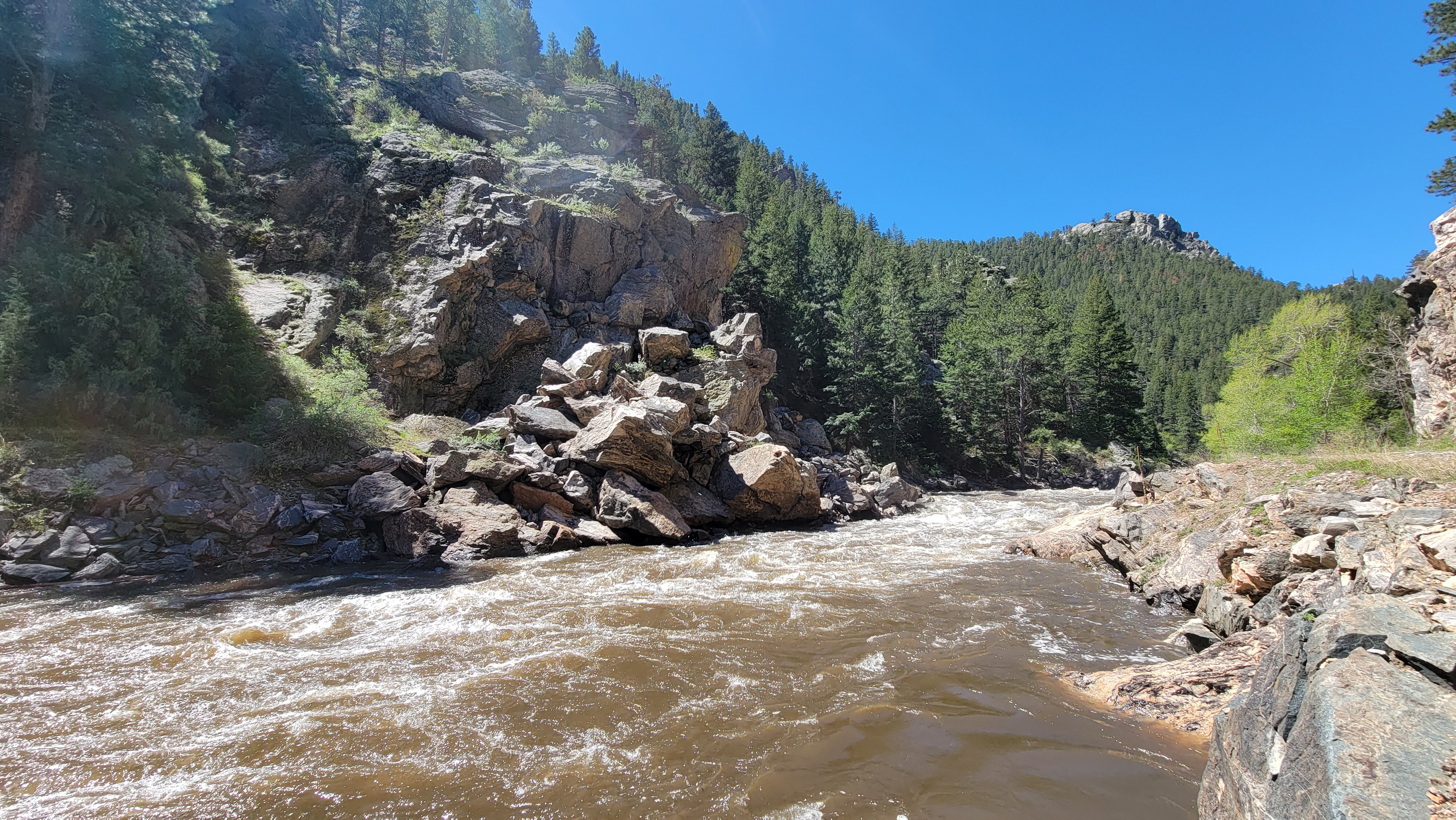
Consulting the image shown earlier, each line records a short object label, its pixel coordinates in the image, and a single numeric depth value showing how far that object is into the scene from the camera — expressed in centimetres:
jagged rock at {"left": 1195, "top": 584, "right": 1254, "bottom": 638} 724
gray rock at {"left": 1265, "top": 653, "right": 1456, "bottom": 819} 259
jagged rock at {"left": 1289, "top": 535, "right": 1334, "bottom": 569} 695
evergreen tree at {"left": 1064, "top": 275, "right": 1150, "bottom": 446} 3959
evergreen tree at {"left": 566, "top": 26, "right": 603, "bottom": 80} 5306
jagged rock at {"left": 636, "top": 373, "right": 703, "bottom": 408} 2034
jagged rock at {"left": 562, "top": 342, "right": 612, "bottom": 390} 2150
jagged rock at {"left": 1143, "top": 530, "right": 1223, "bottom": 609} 909
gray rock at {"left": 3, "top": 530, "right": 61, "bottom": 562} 964
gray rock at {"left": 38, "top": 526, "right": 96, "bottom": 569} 984
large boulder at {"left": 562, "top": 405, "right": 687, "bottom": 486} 1612
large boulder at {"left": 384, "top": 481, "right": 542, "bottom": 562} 1289
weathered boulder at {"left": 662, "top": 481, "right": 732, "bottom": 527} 1708
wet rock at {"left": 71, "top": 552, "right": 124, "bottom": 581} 995
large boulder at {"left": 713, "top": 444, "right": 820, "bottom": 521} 1806
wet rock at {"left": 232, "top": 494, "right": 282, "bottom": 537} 1180
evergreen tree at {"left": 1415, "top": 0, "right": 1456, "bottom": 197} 1612
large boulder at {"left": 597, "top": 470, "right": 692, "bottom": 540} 1509
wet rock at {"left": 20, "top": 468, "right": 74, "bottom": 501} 1020
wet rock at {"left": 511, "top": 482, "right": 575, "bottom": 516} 1512
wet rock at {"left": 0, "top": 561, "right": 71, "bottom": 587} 944
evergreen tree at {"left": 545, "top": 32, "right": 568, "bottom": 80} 4934
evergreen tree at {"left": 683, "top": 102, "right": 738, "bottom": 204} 5494
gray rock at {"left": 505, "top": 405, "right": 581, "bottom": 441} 1753
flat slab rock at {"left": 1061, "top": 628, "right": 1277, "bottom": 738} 535
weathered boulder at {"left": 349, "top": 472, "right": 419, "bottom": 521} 1324
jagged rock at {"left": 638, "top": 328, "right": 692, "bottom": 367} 2523
